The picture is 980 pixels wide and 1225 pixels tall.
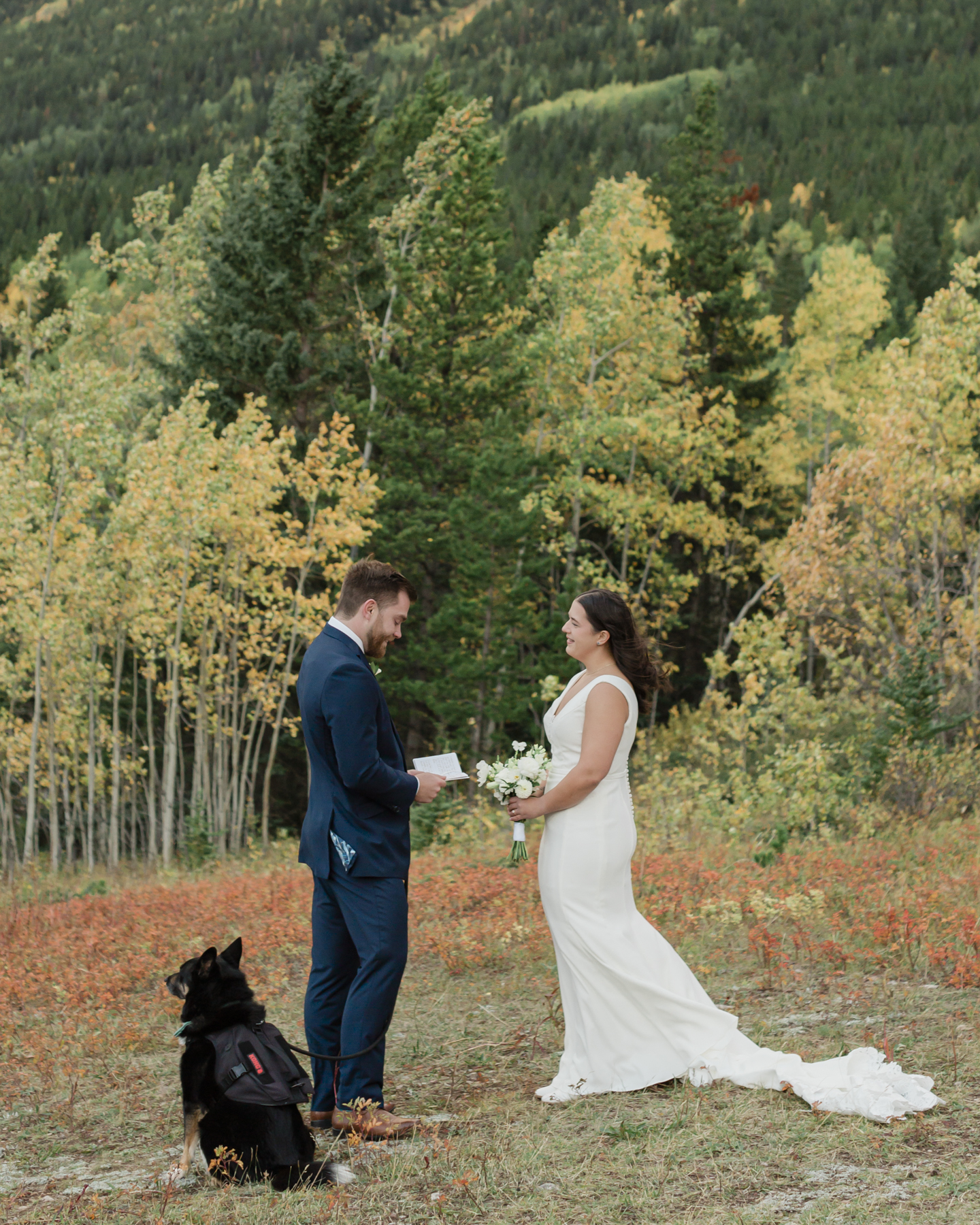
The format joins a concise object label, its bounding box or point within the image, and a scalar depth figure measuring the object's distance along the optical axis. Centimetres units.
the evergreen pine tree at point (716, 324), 2675
